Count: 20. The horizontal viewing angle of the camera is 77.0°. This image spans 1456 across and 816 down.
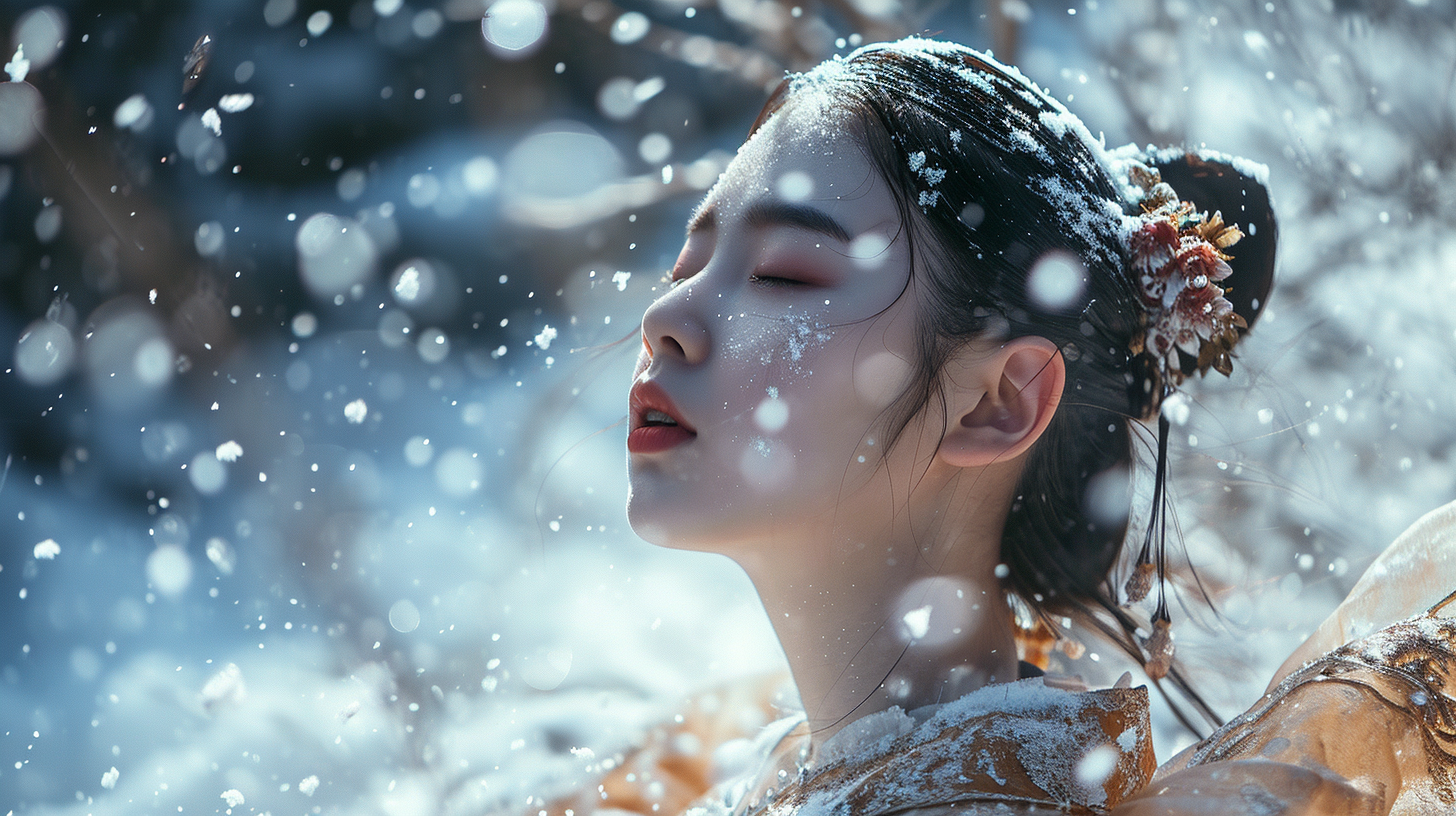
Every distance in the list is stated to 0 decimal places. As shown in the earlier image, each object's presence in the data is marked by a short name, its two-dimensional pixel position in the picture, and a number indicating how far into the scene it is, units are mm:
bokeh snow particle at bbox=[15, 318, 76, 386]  2172
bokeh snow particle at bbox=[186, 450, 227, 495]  2342
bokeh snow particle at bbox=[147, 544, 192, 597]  2250
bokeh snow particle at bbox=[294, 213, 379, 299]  2455
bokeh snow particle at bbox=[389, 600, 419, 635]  2469
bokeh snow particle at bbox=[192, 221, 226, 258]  2389
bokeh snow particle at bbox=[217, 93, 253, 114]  2445
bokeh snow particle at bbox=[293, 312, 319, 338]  2475
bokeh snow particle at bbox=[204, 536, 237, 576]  2336
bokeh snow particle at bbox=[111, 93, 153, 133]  2307
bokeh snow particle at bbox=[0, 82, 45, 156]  2209
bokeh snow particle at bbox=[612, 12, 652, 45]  2535
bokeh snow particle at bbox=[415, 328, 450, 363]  2527
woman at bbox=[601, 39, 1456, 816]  1140
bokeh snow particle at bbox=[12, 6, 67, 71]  2205
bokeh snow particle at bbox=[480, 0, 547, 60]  2535
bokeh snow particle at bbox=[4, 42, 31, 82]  2189
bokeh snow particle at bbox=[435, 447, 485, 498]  2500
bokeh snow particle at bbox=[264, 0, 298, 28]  2506
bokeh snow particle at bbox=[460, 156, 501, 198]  2564
